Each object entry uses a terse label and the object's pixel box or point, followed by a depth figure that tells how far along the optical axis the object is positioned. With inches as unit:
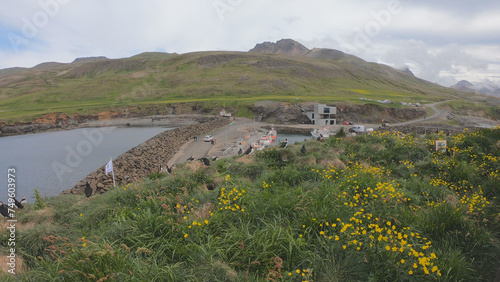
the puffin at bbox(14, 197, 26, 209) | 349.4
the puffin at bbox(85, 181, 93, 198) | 400.5
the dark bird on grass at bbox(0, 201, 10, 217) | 363.9
